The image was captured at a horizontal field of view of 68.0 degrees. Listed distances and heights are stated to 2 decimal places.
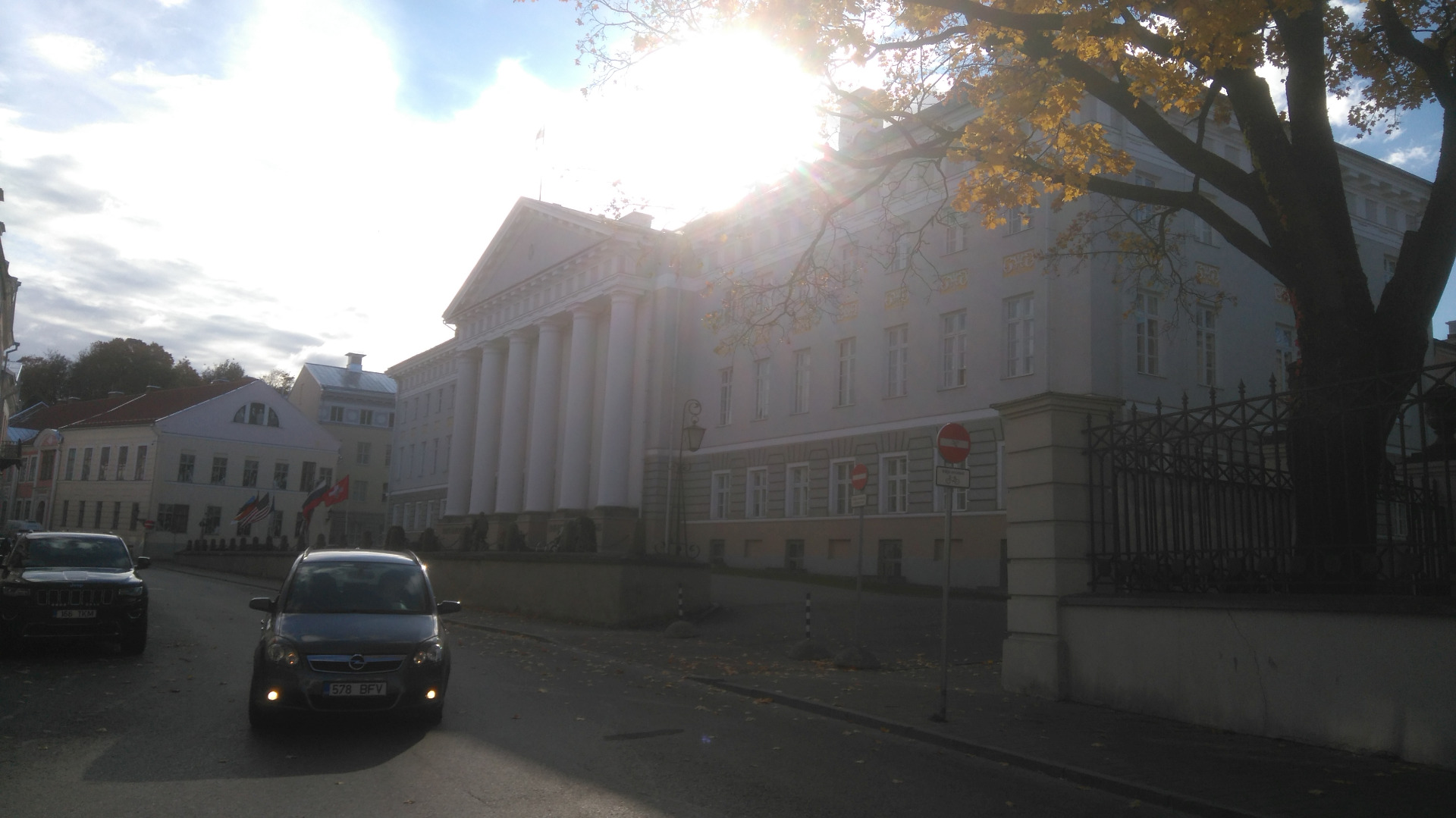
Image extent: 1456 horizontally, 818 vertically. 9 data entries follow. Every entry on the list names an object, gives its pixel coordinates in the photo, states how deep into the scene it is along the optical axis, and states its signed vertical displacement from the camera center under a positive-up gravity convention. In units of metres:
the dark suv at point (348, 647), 8.95 -0.84
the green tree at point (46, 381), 94.50 +13.45
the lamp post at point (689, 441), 25.51 +2.80
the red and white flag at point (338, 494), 36.34 +1.80
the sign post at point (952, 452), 11.42 +1.27
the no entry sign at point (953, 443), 11.73 +1.37
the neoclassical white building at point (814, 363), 30.91 +6.91
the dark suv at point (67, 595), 13.59 -0.73
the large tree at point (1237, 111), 10.74 +5.12
